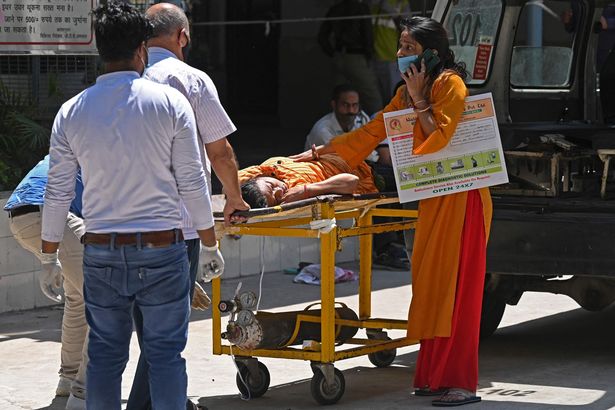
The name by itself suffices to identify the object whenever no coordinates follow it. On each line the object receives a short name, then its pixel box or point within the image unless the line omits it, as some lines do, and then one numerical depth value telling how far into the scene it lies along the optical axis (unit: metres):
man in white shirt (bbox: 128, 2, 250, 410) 8.19
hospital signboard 12.60
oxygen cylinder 9.37
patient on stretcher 9.78
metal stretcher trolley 9.18
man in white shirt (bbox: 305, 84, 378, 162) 14.70
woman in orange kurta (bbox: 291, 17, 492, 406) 9.22
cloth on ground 14.37
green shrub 13.17
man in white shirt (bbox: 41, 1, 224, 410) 7.13
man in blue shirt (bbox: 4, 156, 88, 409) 9.03
